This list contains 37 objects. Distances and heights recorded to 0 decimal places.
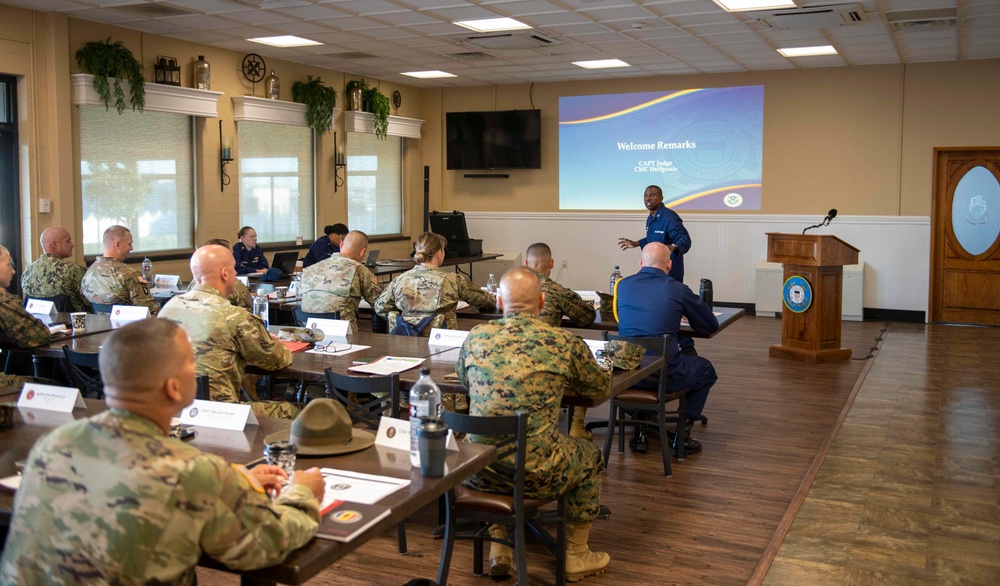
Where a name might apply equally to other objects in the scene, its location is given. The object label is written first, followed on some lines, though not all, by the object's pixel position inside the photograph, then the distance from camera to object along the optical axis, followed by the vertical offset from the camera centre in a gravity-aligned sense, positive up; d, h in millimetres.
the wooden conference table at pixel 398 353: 3980 -609
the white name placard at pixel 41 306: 5750 -448
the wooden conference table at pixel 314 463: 2000 -655
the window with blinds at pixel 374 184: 12680 +735
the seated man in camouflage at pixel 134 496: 1776 -513
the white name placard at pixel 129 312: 5605 -476
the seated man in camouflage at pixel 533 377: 3365 -529
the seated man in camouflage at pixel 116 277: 6371 -295
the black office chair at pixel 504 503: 3174 -974
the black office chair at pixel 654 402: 5004 -948
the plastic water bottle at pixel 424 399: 2990 -548
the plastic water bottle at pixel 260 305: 5711 -450
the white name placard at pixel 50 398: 3127 -561
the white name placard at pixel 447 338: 4891 -546
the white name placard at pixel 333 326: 5035 -505
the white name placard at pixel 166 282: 7891 -404
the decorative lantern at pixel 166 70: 9273 +1668
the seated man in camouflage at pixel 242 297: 6256 -431
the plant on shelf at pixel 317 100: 11273 +1672
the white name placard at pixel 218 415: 3004 -597
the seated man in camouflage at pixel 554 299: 5719 -400
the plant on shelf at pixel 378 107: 12452 +1741
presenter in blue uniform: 9172 +86
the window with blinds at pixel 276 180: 10789 +669
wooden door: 11109 -12
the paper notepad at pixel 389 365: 4188 -604
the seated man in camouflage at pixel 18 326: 4711 -473
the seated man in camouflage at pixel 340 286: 6340 -351
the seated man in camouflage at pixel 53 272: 6652 -271
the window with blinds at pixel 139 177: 8867 +591
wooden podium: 8438 -526
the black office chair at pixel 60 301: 6578 -475
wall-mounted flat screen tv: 13305 +1403
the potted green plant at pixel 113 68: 8461 +1558
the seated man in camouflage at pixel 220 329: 3861 -399
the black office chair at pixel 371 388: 3713 -622
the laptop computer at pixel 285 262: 8898 -262
